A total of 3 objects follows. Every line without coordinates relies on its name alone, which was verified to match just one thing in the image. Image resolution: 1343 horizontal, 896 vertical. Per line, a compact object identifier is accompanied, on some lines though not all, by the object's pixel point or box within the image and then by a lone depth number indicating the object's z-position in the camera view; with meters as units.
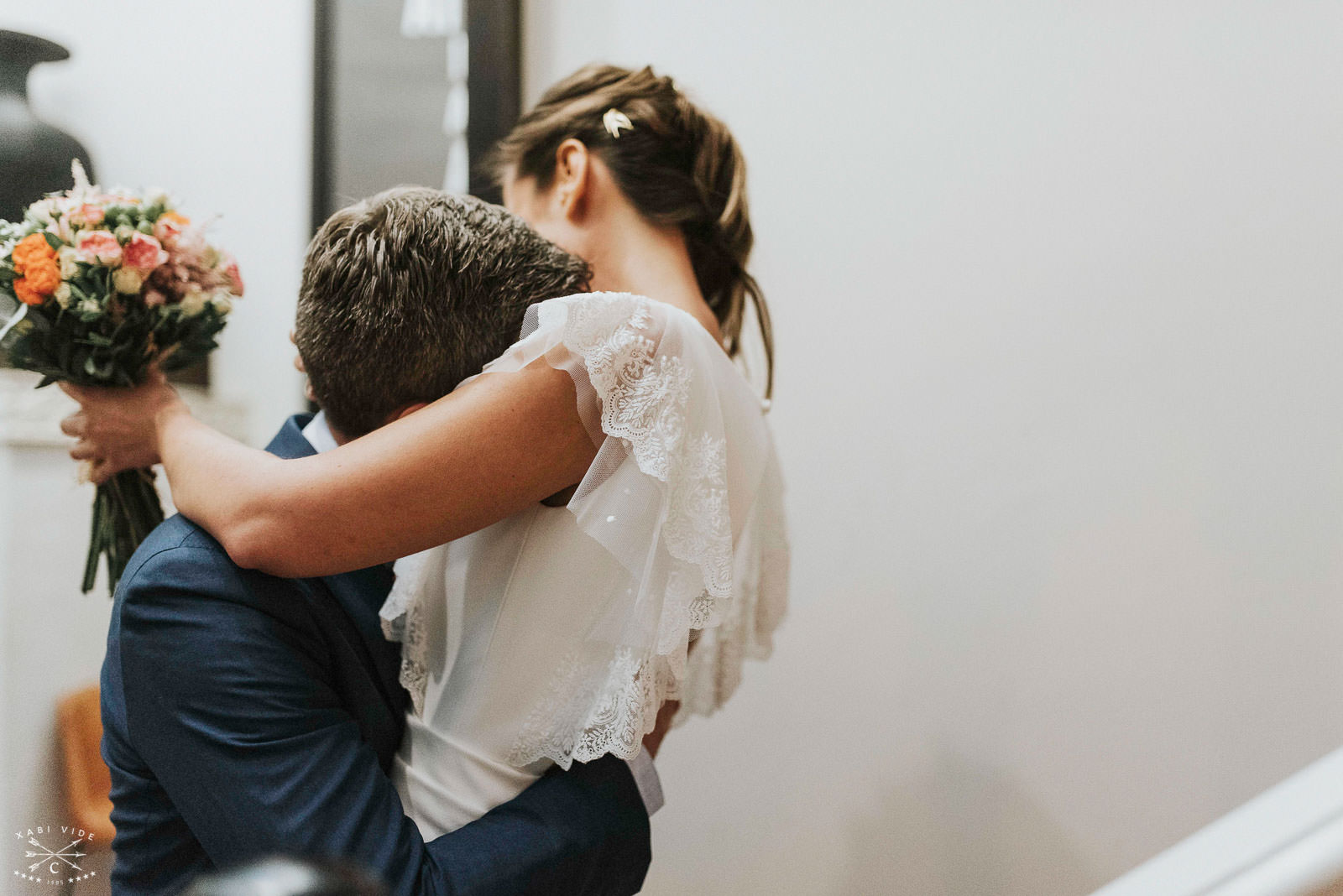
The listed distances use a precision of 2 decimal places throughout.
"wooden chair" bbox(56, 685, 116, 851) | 1.08
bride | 0.77
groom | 0.73
